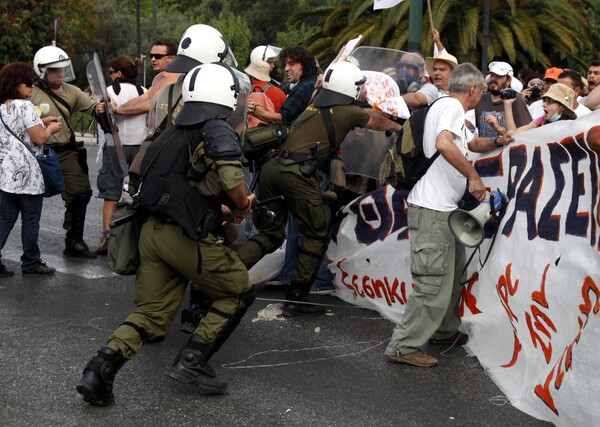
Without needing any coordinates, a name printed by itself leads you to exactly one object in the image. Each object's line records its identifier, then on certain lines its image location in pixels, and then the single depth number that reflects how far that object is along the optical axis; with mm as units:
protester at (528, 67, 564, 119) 8648
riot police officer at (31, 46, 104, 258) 8172
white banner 4156
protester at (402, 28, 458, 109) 7137
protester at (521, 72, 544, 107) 9516
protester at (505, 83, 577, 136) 6078
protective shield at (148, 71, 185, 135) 6047
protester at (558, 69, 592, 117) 7699
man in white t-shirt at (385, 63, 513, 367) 5402
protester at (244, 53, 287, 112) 8431
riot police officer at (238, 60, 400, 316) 6465
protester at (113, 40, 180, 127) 7250
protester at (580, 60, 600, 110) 8490
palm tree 18109
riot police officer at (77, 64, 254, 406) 4621
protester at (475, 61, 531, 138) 7473
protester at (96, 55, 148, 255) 8375
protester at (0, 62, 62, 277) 7324
